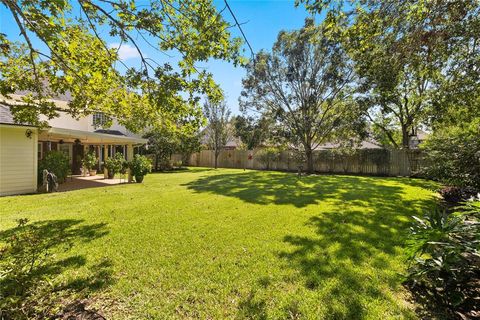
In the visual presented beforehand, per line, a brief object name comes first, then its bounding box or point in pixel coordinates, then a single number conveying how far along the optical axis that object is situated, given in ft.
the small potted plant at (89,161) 48.03
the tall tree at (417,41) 17.78
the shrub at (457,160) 18.13
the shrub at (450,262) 8.15
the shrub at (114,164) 44.96
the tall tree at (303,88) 52.80
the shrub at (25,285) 8.18
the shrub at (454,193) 21.31
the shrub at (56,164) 36.50
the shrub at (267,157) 71.93
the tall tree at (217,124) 75.92
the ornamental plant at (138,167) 41.47
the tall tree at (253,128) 63.00
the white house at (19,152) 29.73
